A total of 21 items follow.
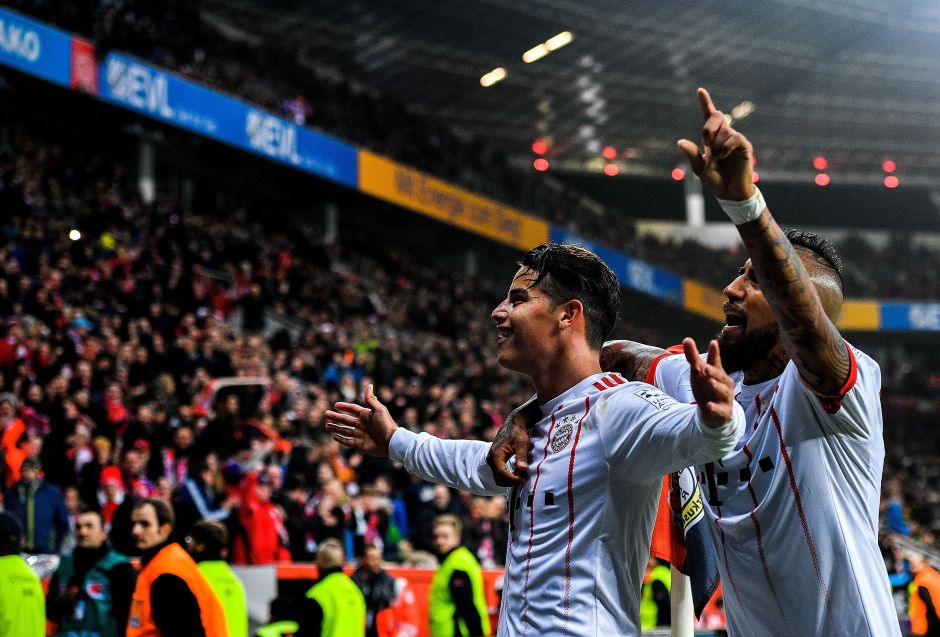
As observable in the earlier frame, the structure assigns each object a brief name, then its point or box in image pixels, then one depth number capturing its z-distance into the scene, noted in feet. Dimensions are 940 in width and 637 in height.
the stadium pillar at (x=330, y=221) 89.45
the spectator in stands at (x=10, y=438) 29.76
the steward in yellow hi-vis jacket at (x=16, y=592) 18.37
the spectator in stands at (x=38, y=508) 28.71
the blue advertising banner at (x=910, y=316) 133.49
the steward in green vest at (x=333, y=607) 23.03
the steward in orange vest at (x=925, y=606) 29.60
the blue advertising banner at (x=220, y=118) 64.39
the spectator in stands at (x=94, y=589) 19.85
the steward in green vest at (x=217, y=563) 19.15
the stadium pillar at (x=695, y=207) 138.62
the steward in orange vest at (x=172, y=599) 16.16
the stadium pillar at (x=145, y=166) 73.00
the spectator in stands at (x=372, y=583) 26.23
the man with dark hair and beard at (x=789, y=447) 8.41
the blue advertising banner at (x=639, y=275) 107.55
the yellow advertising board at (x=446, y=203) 86.79
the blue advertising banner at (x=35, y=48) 57.47
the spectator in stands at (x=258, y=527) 31.71
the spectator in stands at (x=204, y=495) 31.35
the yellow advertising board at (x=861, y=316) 132.67
